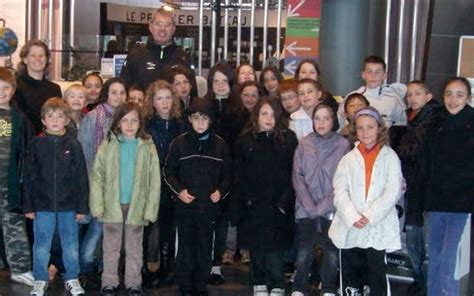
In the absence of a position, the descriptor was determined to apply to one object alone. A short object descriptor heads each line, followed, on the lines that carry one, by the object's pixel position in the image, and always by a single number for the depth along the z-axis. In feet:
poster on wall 33.55
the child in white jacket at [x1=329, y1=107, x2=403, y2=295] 17.80
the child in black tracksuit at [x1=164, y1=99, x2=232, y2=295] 19.33
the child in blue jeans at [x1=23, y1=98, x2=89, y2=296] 19.06
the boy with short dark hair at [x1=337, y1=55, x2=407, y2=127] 21.09
